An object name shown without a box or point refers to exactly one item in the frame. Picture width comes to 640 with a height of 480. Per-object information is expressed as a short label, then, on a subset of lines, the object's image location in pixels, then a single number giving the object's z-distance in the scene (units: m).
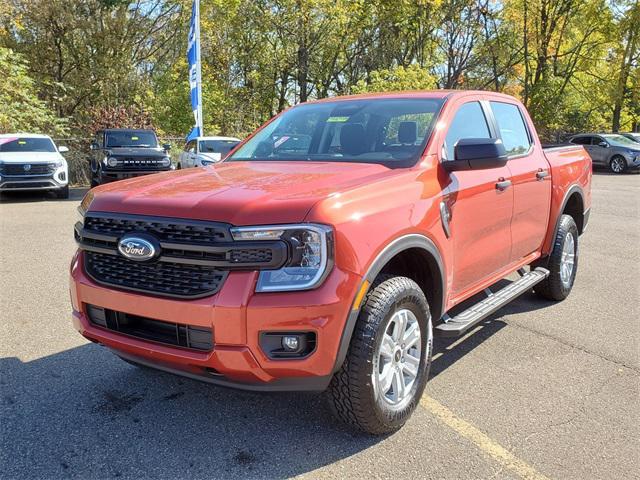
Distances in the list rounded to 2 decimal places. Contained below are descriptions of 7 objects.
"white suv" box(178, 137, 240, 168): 15.61
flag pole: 16.45
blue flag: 16.53
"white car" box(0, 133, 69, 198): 13.12
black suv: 15.56
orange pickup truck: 2.54
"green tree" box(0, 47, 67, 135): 17.19
